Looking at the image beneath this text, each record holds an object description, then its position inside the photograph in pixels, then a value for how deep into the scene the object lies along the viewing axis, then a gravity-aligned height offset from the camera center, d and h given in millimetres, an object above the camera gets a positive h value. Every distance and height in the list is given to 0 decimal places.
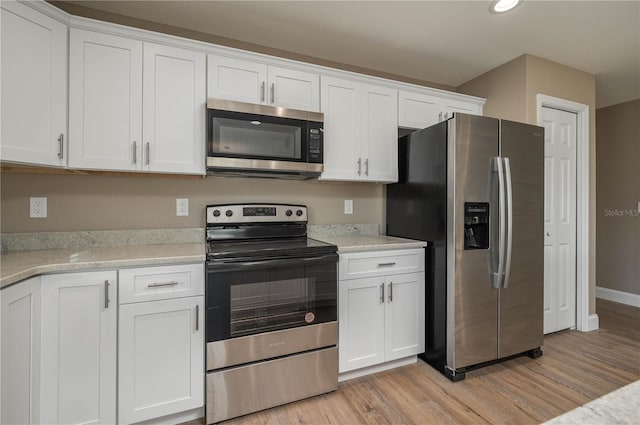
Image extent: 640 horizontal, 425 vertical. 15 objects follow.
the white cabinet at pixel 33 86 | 1443 +646
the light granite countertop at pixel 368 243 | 2056 -209
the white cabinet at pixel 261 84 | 1986 +904
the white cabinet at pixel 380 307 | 2031 -658
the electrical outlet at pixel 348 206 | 2730 +73
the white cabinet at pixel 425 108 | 2572 +944
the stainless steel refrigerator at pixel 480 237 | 2064 -165
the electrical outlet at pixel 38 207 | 1859 +39
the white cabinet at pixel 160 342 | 1524 -669
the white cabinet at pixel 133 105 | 1707 +649
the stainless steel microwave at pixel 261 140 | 1907 +493
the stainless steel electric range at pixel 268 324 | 1659 -652
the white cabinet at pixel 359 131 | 2307 +664
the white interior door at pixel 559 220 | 2850 -53
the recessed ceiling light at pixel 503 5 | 1953 +1376
